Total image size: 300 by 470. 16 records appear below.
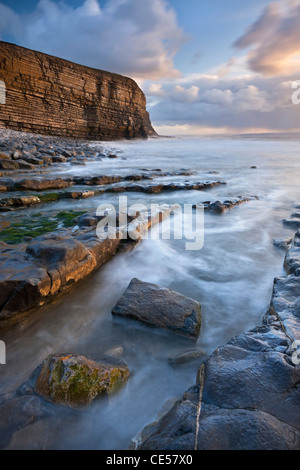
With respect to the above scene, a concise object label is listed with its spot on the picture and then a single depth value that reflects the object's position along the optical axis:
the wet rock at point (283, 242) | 3.66
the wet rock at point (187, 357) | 1.80
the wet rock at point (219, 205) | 5.53
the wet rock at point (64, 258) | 2.39
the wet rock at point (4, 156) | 8.55
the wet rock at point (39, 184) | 5.68
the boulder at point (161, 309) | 2.05
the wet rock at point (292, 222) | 4.66
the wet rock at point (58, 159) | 10.26
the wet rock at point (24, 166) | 8.08
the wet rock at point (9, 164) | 7.77
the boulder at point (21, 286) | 2.00
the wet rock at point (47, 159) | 9.58
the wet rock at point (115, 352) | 1.82
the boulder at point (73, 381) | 1.44
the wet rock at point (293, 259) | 2.62
